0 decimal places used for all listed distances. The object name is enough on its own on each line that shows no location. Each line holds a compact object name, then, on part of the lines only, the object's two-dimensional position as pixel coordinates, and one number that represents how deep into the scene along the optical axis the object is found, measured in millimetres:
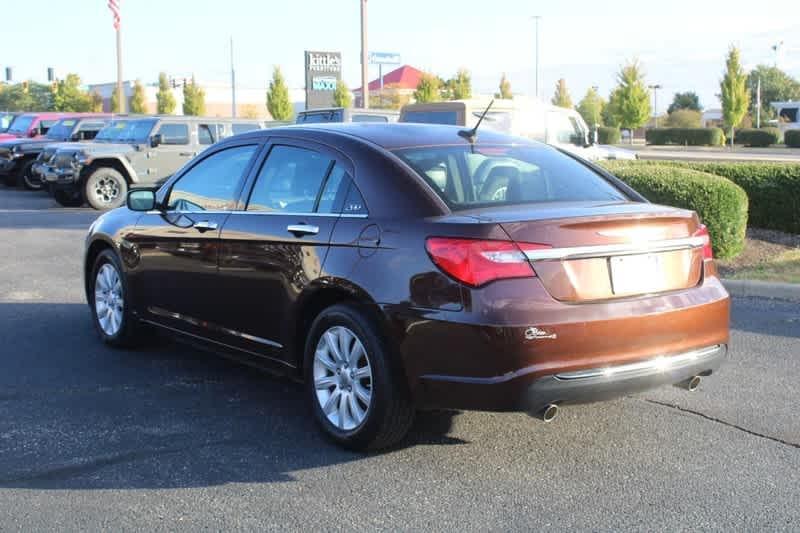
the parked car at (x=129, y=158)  18281
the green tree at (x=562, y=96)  65438
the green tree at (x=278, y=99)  53906
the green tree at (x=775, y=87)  102688
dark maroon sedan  4145
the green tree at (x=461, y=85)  50219
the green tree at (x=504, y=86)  61422
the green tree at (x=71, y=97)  72438
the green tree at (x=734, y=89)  52594
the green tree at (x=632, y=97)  52969
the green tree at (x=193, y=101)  60094
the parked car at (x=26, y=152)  23594
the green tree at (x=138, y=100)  64562
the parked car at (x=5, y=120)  40631
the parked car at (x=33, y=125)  28422
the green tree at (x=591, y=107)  68938
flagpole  37406
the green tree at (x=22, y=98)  102938
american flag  36969
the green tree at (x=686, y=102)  100812
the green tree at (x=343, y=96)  46219
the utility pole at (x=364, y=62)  25719
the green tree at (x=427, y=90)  46125
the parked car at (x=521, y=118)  16016
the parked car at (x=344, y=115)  17734
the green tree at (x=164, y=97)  63688
